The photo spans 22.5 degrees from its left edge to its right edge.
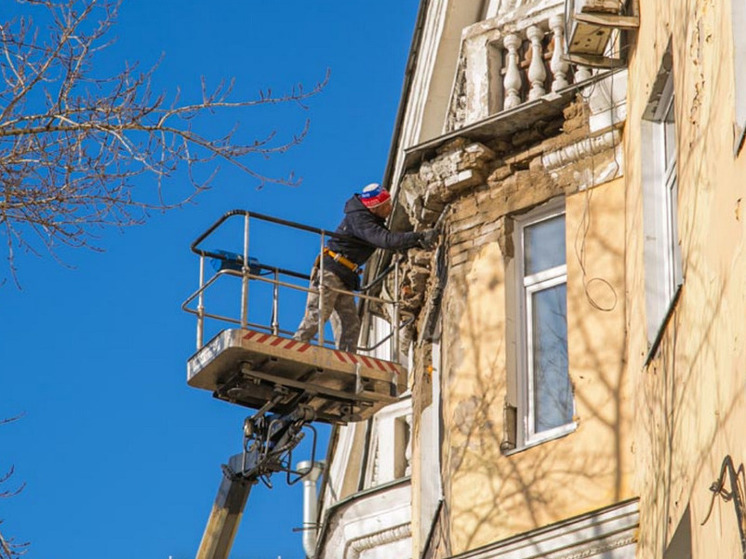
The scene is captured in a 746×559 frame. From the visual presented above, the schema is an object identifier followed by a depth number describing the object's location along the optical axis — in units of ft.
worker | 56.70
